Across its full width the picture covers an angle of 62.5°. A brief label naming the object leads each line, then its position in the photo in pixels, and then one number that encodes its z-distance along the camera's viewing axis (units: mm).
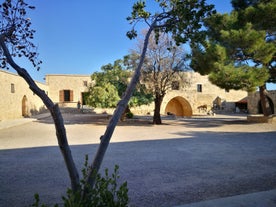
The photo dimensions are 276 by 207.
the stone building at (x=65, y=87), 30312
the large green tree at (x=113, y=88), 14539
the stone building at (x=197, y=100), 26234
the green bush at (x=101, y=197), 1893
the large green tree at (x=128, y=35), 2150
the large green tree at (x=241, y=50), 11719
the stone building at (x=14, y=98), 17328
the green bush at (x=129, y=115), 18750
